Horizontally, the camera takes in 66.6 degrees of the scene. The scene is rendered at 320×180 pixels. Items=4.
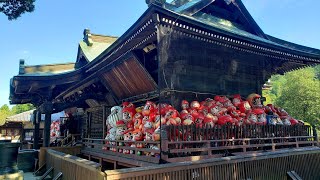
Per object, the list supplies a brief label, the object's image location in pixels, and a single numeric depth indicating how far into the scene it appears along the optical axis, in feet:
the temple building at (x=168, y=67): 28.30
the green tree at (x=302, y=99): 87.81
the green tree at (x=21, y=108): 250.57
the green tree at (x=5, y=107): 298.60
